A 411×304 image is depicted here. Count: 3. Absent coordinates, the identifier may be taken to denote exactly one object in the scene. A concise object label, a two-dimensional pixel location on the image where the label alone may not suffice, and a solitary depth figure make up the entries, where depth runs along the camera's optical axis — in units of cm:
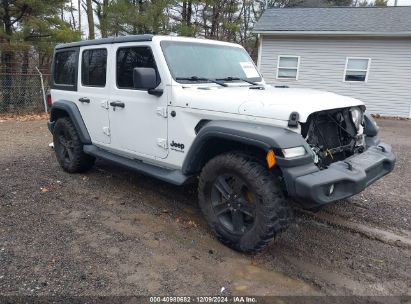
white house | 1397
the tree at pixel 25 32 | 1159
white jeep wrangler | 302
